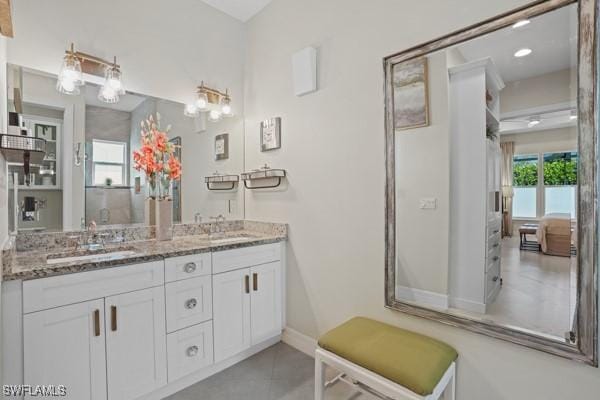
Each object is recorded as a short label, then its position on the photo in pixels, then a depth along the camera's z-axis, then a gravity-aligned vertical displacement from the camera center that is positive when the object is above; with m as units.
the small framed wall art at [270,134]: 2.50 +0.57
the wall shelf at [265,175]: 2.44 +0.19
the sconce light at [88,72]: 1.83 +0.84
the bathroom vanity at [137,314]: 1.30 -0.66
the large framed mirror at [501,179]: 1.18 +0.09
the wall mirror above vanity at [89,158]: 1.76 +0.29
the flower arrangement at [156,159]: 2.20 +0.30
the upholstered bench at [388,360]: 1.23 -0.78
